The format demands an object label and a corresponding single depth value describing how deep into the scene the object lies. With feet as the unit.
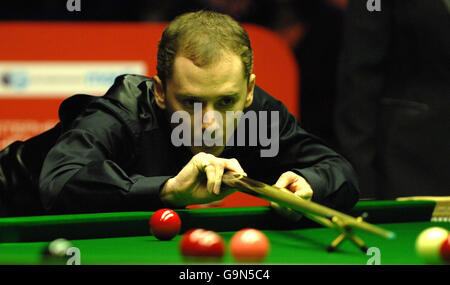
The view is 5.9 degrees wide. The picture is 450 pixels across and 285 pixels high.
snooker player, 23.36
